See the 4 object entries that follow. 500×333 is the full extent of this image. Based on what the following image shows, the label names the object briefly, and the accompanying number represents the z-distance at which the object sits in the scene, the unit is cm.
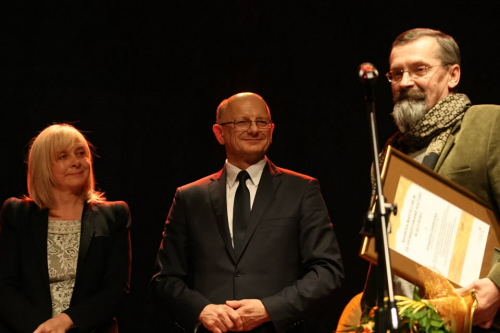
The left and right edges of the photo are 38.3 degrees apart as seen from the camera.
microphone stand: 217
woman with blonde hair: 365
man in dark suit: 336
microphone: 233
